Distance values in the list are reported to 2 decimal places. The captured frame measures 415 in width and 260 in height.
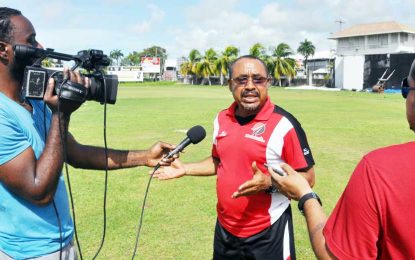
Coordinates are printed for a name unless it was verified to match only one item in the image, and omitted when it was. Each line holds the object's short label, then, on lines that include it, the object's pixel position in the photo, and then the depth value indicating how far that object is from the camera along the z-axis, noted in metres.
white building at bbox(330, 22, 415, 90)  62.83
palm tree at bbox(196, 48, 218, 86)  83.19
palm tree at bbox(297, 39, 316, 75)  92.38
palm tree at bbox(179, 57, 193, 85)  87.12
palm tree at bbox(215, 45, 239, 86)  81.25
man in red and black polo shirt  3.24
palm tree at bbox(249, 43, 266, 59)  76.41
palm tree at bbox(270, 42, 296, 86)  76.06
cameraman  2.08
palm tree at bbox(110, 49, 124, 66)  135.38
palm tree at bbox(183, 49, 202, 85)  85.15
